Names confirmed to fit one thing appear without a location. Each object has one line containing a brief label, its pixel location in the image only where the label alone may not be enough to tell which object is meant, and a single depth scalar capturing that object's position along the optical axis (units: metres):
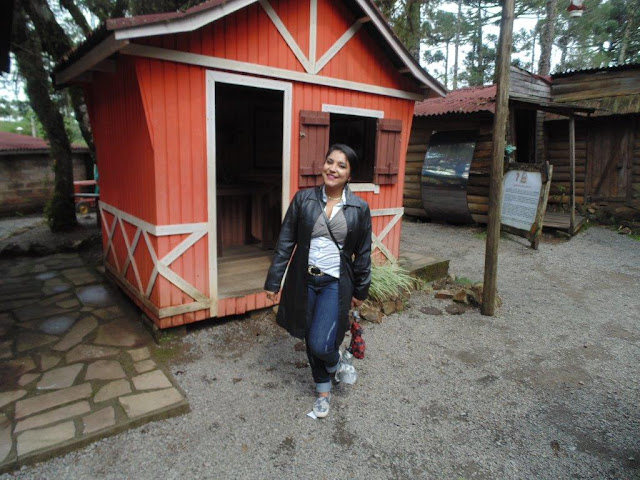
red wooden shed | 4.00
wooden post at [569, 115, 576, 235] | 9.88
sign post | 9.06
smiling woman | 3.07
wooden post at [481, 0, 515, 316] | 4.94
